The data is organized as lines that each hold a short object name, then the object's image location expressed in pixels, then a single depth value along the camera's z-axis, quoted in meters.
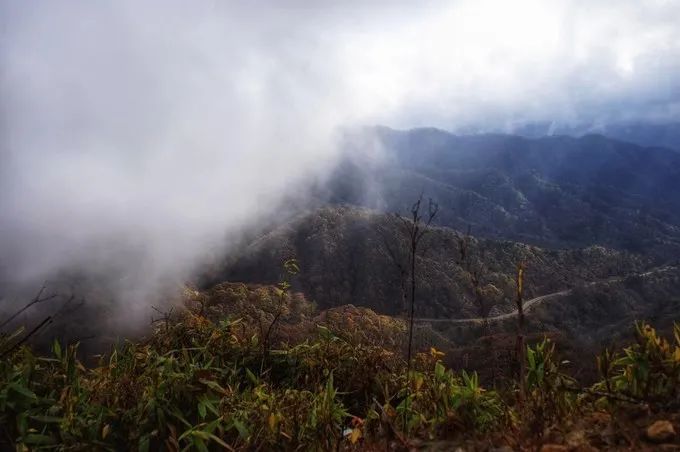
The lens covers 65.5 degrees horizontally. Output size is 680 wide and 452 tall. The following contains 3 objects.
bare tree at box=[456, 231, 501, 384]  4.88
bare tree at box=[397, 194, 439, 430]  4.56
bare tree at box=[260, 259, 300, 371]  6.18
